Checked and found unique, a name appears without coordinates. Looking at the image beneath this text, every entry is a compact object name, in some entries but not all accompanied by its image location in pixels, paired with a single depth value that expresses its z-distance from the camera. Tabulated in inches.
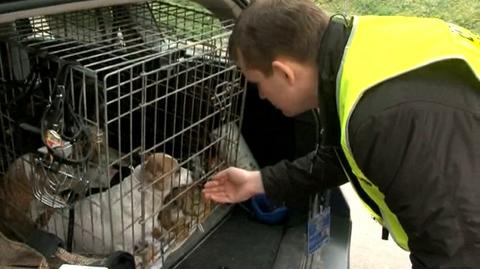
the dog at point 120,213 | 43.8
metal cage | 37.5
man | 29.3
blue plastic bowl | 54.5
